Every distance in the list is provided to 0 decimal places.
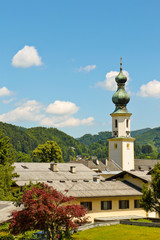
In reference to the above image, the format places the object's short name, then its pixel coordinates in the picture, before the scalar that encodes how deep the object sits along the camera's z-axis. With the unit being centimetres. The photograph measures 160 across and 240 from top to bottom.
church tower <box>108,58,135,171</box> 10250
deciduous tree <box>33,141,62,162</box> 10650
